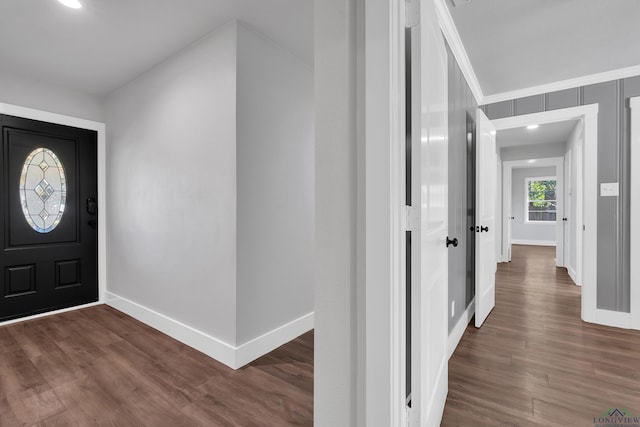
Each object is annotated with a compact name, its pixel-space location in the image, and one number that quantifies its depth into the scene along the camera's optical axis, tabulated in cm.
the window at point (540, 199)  917
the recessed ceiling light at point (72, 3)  194
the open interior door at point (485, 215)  276
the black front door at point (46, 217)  297
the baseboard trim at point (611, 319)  283
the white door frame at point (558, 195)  579
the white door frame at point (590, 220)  294
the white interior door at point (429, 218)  109
